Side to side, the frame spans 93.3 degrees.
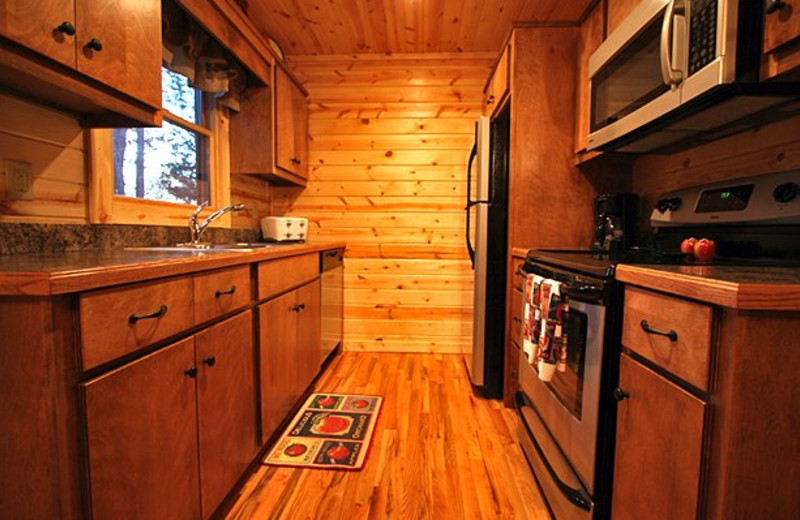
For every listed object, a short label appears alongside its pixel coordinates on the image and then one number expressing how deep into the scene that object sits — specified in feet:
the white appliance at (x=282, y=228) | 8.84
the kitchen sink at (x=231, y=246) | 5.09
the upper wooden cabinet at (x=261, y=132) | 8.31
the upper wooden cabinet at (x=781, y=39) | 2.75
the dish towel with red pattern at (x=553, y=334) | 4.05
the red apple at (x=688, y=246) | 4.10
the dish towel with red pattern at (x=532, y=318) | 4.48
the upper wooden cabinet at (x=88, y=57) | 3.01
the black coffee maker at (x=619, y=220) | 6.12
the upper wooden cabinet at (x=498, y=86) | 7.41
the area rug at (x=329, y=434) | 5.55
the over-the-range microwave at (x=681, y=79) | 3.10
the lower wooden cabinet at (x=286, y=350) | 5.37
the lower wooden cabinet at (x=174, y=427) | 2.63
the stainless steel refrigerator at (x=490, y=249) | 7.45
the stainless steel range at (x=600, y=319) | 3.52
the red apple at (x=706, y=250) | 3.85
